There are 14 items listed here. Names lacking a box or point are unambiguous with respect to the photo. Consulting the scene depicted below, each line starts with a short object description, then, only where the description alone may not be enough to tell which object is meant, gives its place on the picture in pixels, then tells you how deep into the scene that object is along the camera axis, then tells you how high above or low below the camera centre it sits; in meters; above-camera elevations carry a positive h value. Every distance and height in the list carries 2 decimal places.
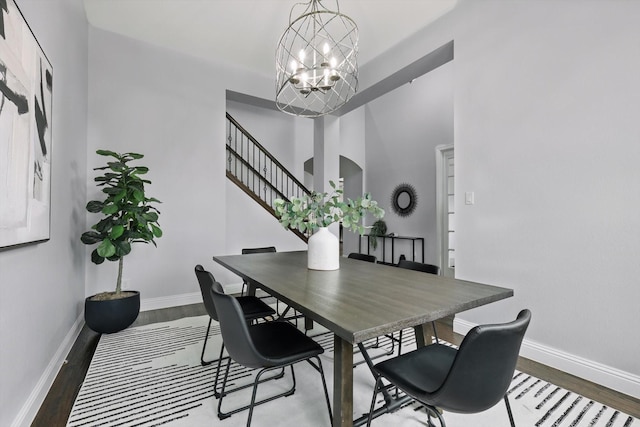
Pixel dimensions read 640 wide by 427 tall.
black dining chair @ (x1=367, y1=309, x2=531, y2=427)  1.02 -0.55
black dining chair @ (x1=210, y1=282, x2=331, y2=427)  1.35 -0.67
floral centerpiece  2.02 +0.01
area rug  1.64 -1.10
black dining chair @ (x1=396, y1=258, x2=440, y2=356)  2.25 -0.39
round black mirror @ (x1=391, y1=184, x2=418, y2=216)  5.91 +0.35
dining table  1.13 -0.38
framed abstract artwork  1.34 +0.42
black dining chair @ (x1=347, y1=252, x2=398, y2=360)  2.49 -0.41
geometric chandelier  2.24 +1.94
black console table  5.68 -0.55
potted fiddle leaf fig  2.71 -0.16
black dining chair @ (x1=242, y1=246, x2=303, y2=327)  3.46 -0.40
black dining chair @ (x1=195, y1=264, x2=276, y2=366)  1.92 -0.70
